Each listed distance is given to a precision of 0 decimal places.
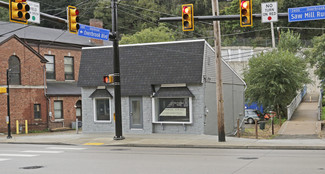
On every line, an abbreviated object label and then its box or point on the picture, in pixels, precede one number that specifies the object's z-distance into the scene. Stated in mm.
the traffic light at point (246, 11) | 15594
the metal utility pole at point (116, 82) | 21641
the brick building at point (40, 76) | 34594
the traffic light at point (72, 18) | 16016
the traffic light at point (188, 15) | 16234
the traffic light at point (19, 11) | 13258
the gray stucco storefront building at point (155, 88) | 23562
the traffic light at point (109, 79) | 21422
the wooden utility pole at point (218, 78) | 19344
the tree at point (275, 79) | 33219
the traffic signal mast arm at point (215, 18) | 16297
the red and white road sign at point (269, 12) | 15810
